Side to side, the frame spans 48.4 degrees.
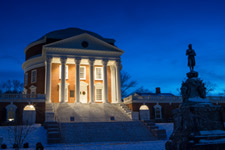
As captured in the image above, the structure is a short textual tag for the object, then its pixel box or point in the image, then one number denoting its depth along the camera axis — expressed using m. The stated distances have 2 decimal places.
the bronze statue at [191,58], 13.64
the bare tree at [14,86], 78.92
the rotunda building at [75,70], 37.81
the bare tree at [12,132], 22.00
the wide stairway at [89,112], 29.38
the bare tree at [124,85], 63.66
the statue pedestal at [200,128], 11.45
